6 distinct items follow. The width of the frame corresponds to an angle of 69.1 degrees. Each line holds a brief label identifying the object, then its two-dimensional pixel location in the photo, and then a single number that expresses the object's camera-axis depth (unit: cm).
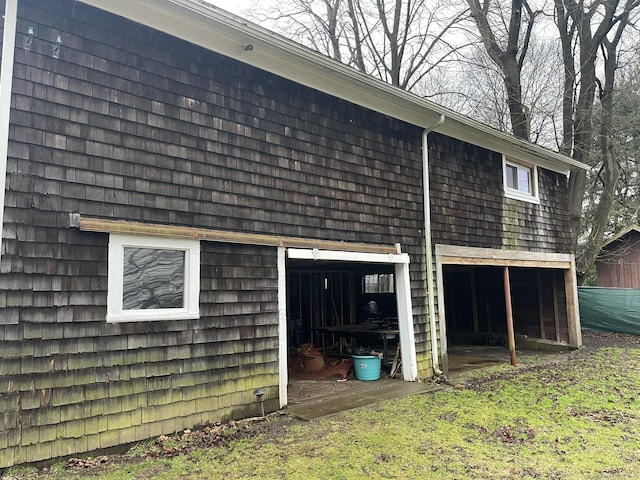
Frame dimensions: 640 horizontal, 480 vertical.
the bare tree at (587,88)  1440
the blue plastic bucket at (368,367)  733
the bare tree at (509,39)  1518
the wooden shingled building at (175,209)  391
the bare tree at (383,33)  1814
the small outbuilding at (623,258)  1719
